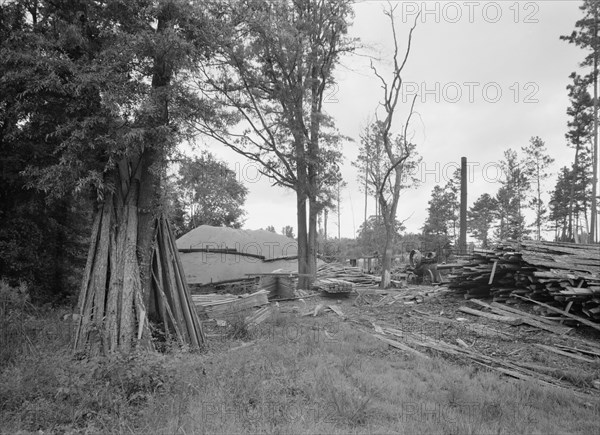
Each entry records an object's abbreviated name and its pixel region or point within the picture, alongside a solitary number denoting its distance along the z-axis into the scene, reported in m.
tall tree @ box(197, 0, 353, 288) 15.66
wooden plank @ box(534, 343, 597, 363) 7.11
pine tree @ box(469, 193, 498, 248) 46.66
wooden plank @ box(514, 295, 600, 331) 8.40
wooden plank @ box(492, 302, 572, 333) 8.89
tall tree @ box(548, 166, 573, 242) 37.75
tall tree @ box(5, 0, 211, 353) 6.82
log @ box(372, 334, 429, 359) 7.46
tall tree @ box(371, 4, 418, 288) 18.70
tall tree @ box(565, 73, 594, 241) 27.26
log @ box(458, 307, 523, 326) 9.60
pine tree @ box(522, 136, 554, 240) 38.53
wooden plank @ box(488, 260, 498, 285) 11.65
